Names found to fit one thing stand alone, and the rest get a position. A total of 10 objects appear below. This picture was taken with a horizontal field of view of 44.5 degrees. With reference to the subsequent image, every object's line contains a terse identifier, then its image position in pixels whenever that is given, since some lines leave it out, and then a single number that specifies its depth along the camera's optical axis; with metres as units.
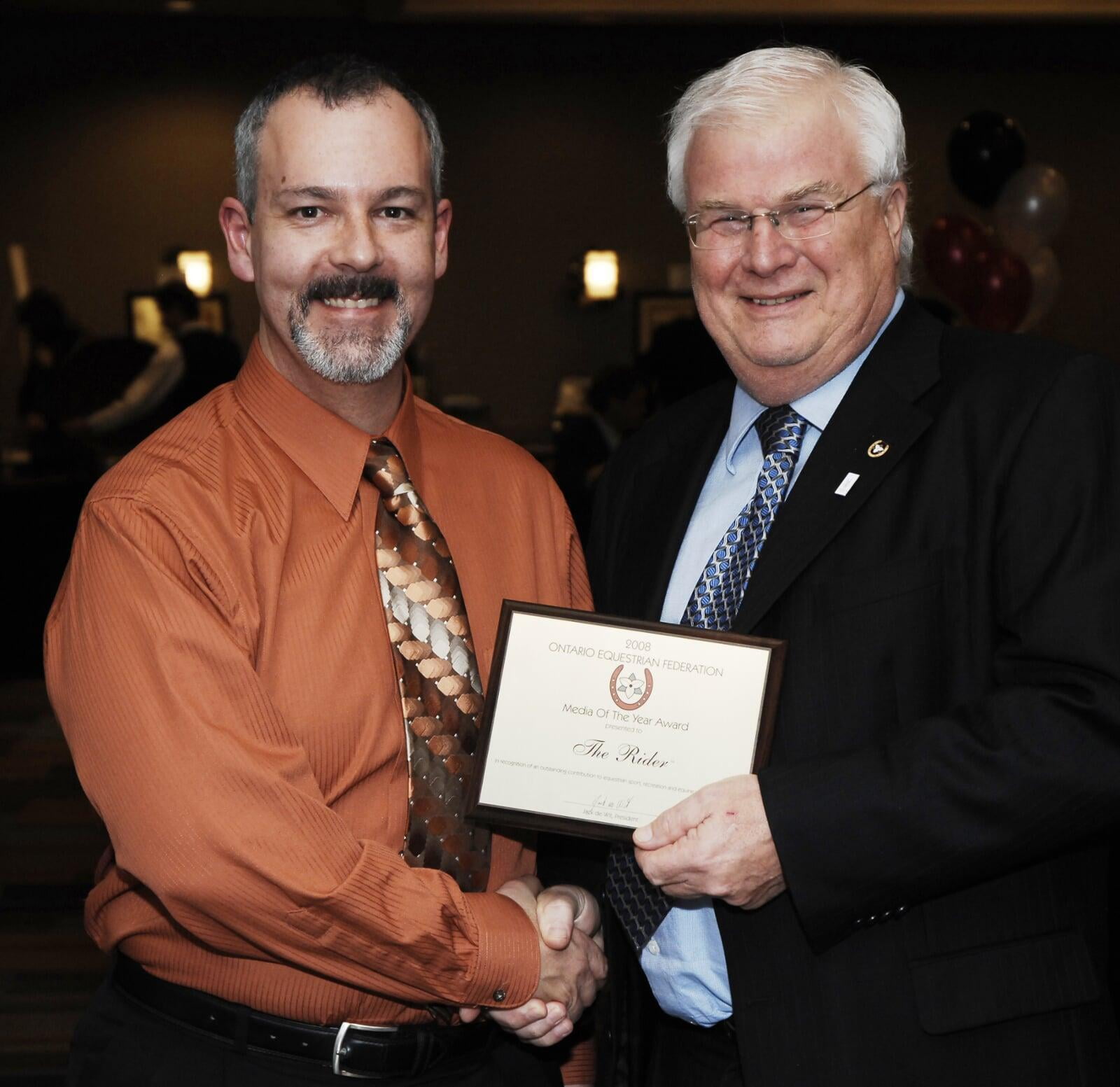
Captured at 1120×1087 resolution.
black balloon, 6.58
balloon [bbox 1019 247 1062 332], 6.70
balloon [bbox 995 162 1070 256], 6.49
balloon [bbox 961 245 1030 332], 6.21
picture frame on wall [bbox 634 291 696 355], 9.75
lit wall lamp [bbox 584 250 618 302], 9.64
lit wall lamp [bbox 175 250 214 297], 9.46
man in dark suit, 1.55
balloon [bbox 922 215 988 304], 6.30
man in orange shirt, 1.58
